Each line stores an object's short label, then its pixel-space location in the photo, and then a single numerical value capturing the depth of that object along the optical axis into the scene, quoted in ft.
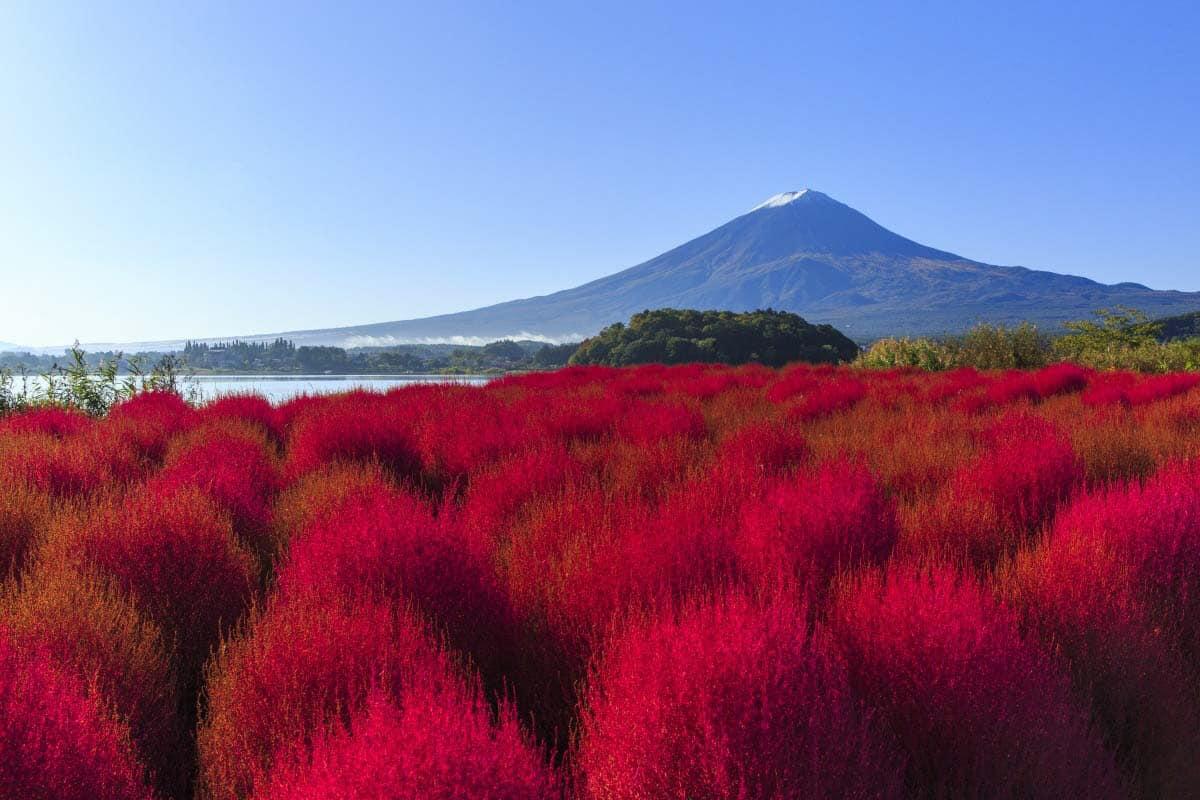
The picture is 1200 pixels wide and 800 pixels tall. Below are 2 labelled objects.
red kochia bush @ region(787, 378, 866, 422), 28.12
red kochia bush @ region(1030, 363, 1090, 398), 33.45
